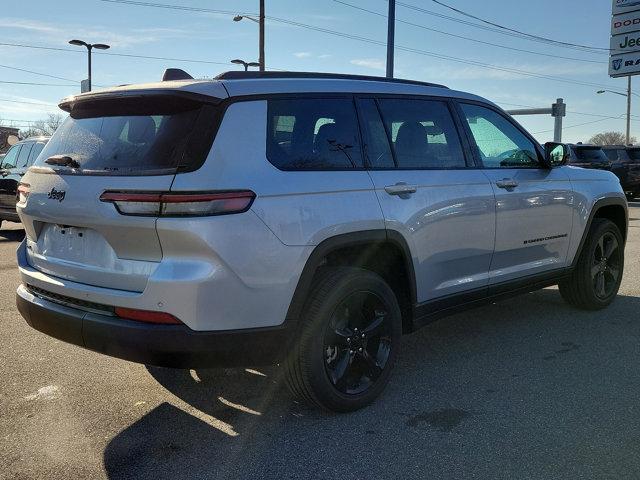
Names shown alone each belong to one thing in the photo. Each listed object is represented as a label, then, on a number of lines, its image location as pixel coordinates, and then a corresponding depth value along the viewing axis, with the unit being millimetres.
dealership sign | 28844
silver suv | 2777
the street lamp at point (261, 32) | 24703
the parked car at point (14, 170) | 10609
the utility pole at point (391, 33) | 17078
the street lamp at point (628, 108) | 51934
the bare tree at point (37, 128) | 77900
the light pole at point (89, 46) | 30828
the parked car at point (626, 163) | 20234
